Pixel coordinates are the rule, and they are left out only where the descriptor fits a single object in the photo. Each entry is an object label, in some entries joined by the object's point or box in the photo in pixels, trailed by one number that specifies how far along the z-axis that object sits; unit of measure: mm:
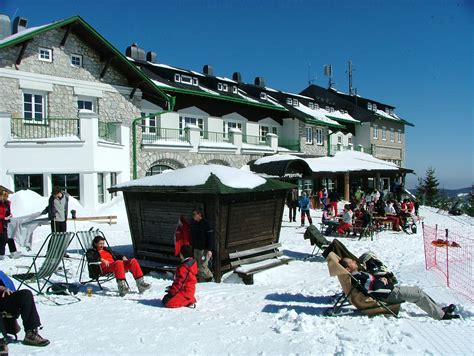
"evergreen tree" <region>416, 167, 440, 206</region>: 49559
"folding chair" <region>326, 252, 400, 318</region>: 5691
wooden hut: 8547
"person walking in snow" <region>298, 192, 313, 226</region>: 16484
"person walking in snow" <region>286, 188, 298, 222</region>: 17719
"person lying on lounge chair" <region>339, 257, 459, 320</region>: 5684
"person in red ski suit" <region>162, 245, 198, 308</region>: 6219
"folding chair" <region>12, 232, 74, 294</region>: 6547
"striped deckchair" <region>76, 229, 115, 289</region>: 8644
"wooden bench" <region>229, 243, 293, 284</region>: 8891
